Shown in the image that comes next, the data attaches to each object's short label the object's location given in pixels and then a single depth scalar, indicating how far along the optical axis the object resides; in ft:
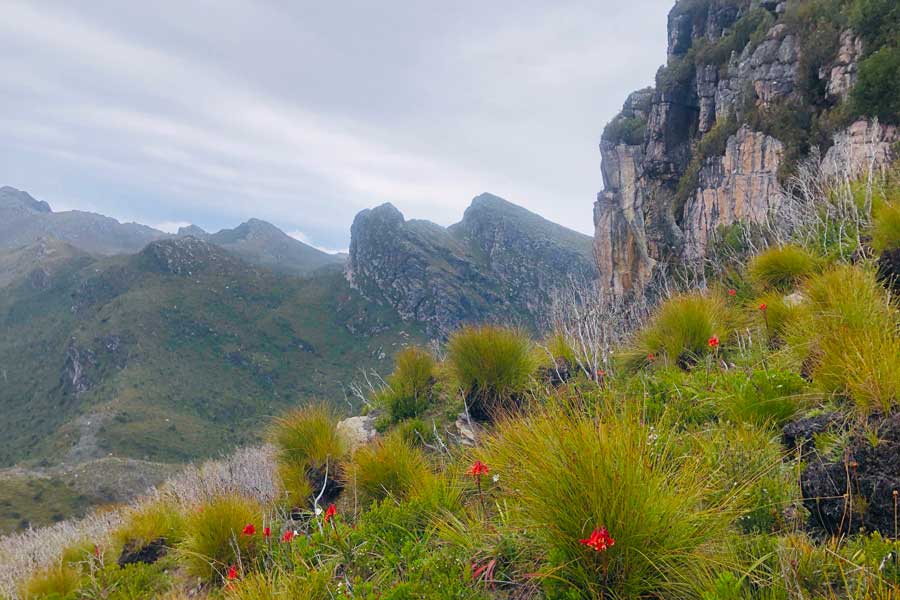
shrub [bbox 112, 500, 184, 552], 18.61
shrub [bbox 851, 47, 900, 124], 71.00
